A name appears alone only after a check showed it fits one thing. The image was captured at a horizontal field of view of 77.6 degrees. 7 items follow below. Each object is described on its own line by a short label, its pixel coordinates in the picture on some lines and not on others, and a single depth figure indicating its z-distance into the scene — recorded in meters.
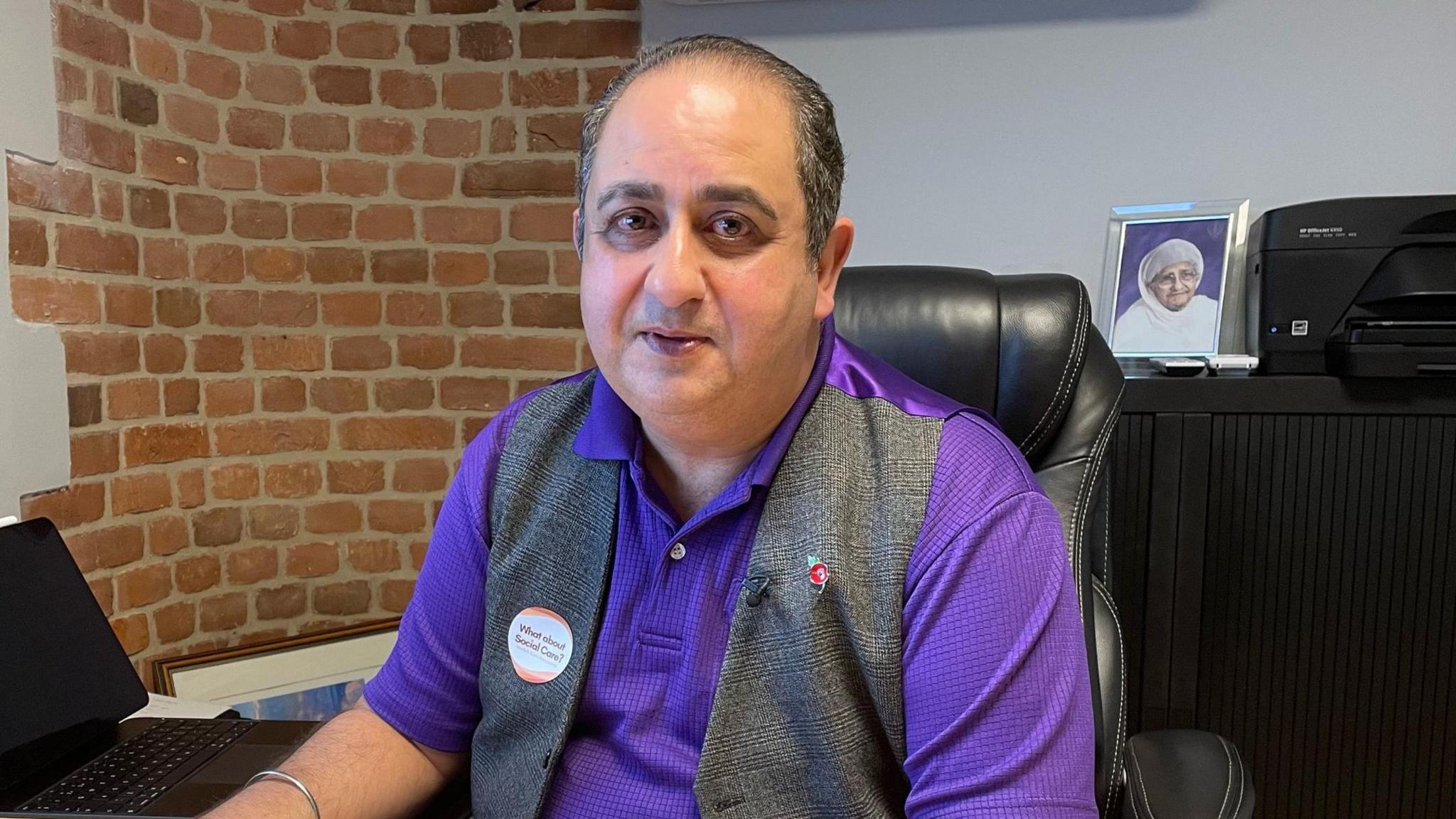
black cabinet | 1.69
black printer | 1.63
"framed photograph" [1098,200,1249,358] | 1.98
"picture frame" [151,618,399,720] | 1.80
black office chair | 1.09
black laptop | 0.98
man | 0.83
